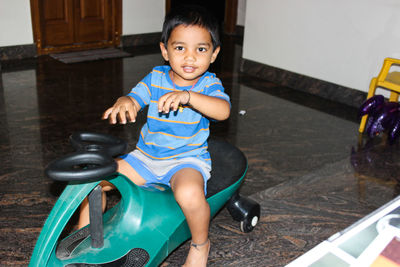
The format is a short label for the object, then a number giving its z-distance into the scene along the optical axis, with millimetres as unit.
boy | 1010
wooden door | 3531
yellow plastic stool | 2037
